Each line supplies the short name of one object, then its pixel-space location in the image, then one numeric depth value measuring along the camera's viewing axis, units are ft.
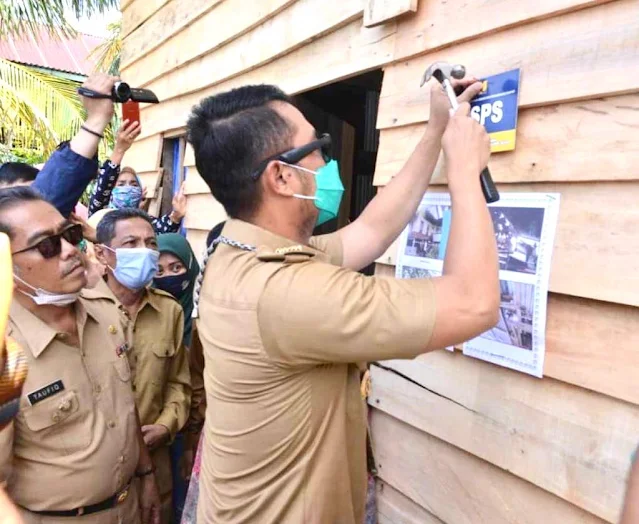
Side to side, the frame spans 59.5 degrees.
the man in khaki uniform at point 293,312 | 3.88
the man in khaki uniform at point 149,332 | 8.39
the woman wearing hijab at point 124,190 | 11.03
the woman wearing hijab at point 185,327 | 9.45
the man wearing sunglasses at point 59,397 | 5.84
